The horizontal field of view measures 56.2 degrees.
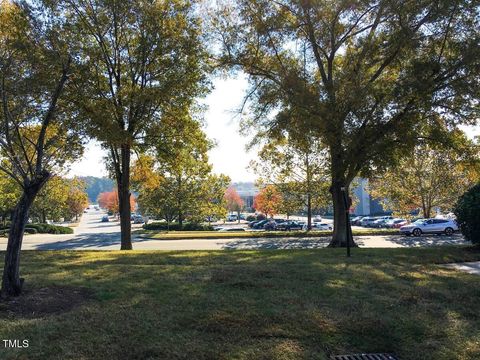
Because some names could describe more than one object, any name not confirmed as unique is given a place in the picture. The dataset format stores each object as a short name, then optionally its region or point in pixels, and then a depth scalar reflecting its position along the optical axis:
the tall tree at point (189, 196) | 43.38
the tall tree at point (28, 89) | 6.93
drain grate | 4.69
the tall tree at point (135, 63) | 16.39
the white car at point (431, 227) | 33.44
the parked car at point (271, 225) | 49.25
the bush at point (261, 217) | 78.07
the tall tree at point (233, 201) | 83.25
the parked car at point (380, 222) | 56.14
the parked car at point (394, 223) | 50.65
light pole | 14.02
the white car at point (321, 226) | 50.44
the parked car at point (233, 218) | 87.62
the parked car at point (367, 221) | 61.10
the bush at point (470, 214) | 14.45
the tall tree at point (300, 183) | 35.98
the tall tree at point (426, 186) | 36.32
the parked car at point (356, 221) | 67.18
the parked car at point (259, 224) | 55.14
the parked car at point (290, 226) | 47.44
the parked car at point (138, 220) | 82.22
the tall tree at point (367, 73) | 16.30
